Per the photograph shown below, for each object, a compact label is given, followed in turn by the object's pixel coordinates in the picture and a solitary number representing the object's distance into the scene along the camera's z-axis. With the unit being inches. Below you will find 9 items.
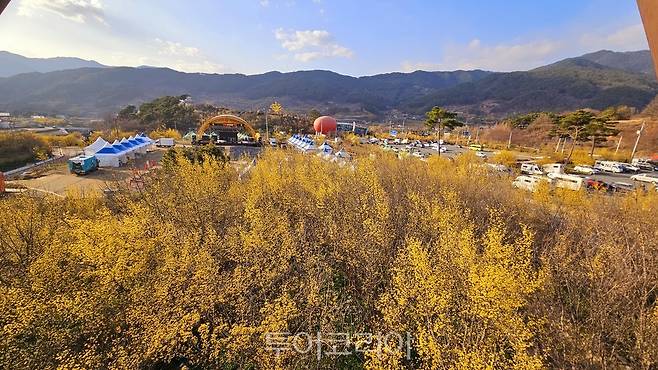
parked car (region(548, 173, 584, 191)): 783.1
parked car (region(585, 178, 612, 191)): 817.2
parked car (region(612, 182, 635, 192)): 839.4
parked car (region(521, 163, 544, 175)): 1046.4
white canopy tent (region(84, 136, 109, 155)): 1049.5
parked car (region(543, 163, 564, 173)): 1033.5
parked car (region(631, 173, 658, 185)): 930.2
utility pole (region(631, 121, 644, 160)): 1302.7
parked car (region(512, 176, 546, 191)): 757.0
